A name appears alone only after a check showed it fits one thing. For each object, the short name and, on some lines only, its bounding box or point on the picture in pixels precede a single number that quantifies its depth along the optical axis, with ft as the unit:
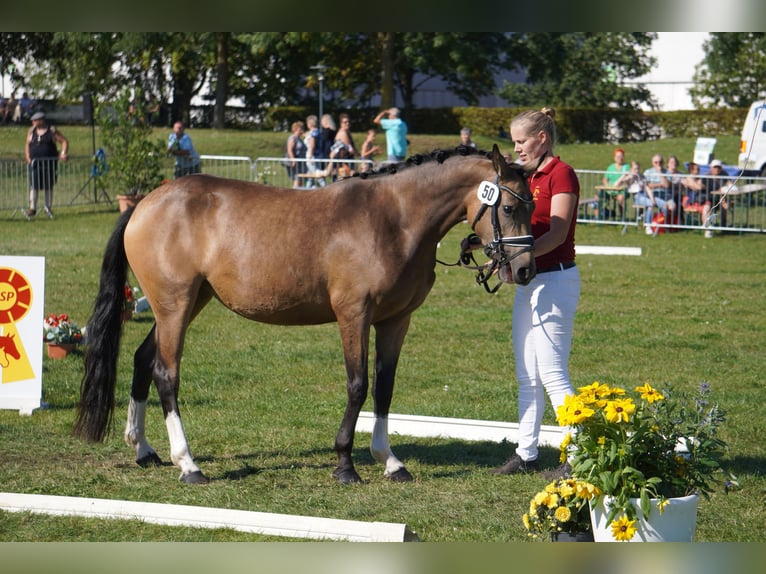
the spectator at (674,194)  64.32
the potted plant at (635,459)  13.69
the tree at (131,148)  62.03
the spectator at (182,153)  68.59
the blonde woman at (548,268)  18.75
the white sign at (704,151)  85.20
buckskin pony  19.02
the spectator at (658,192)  64.39
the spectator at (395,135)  67.21
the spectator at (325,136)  71.72
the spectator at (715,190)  63.00
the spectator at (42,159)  65.36
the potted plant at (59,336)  29.89
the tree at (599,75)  142.20
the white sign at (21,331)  23.50
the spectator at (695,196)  63.77
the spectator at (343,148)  67.67
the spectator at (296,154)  69.46
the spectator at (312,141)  70.44
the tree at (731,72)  120.26
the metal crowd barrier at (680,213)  64.34
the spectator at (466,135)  66.98
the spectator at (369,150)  68.44
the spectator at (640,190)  64.64
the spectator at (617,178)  66.74
